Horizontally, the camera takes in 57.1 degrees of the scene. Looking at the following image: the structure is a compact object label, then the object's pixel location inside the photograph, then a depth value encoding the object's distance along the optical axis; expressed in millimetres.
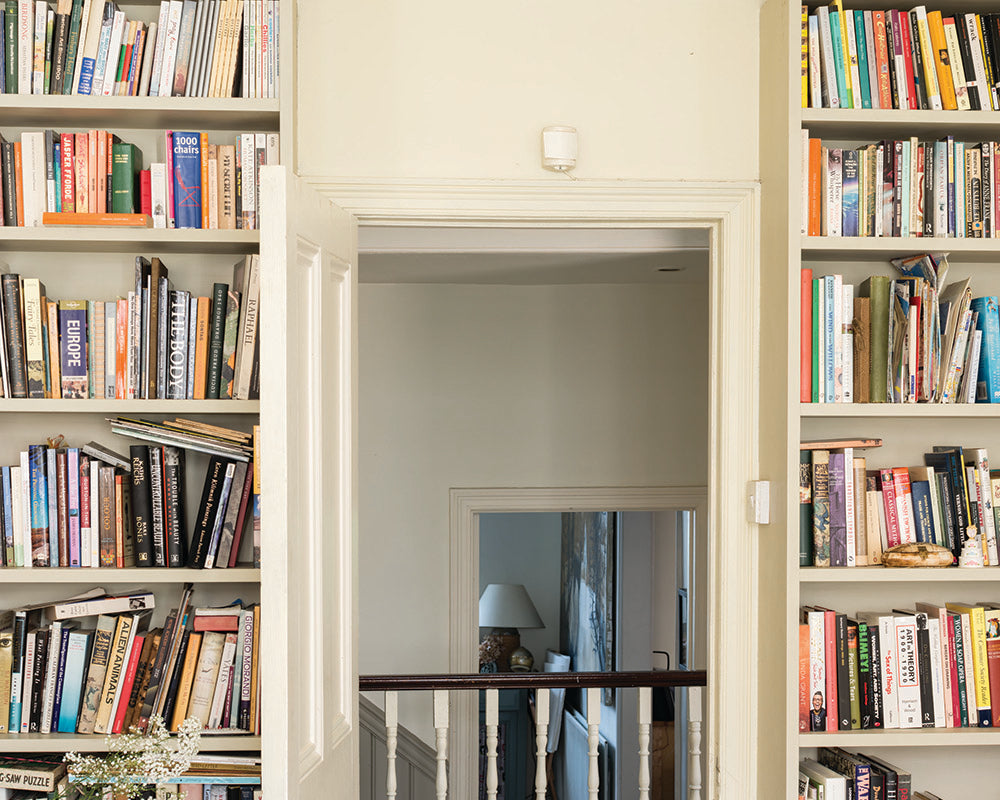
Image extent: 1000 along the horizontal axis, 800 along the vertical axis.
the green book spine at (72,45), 2045
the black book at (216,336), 2057
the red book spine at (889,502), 2143
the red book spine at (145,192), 2088
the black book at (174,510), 2068
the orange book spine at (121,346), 2061
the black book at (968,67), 2100
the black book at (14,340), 2039
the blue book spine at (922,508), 2146
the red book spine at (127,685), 2037
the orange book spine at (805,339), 2064
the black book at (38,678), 2039
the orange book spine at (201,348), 2062
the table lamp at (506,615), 6469
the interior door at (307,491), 1551
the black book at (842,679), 2068
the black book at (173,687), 2047
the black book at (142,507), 2061
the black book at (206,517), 2070
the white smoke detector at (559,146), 2082
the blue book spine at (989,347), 2111
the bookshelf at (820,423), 2010
